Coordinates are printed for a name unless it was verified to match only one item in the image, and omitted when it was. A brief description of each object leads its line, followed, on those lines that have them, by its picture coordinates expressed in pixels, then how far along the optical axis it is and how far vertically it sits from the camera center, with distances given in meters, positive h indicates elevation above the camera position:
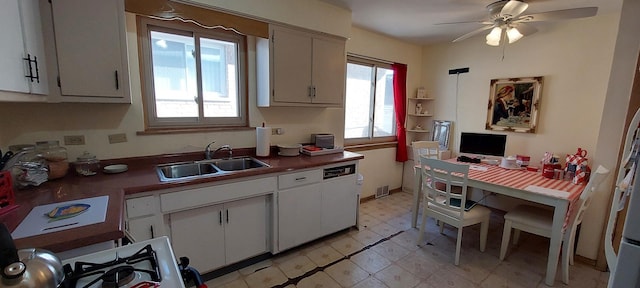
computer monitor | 3.08 -0.36
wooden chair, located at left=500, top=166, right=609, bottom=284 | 1.96 -0.88
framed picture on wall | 3.10 +0.13
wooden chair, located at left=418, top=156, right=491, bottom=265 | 2.25 -0.85
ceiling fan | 2.03 +0.80
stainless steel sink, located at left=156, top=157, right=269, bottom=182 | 2.12 -0.50
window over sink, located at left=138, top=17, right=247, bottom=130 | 2.09 +0.28
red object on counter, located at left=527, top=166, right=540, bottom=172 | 2.87 -0.59
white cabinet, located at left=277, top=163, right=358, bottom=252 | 2.23 -0.88
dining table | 2.02 -0.61
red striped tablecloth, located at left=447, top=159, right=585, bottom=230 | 2.09 -0.60
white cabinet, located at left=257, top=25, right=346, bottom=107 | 2.38 +0.40
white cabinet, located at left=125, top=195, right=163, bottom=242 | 1.58 -0.69
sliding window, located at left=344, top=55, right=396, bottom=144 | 3.62 +0.13
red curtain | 3.92 +0.17
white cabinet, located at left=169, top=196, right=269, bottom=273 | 1.83 -0.93
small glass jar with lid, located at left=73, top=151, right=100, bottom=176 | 1.76 -0.40
